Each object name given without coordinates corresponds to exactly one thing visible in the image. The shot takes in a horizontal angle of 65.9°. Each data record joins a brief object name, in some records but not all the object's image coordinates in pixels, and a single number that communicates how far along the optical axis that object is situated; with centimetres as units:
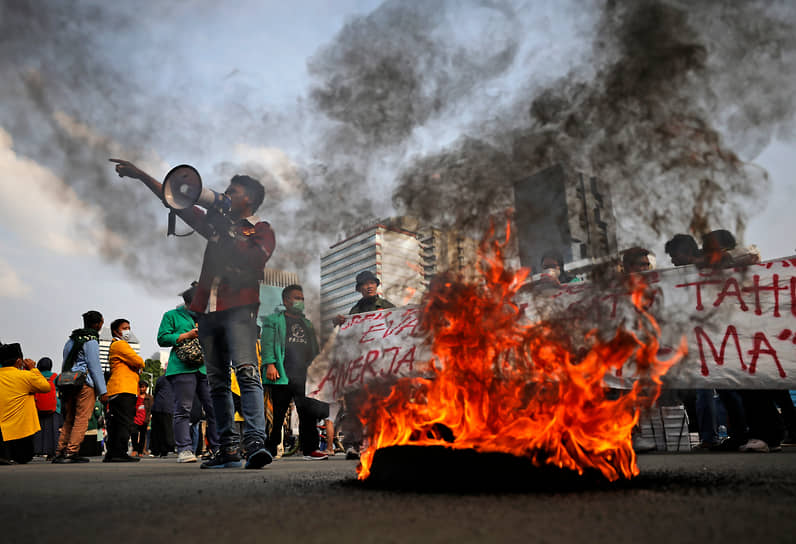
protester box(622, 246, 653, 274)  473
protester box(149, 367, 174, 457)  1158
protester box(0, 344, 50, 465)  866
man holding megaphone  531
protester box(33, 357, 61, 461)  1150
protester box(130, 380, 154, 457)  1516
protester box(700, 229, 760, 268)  459
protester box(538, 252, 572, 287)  468
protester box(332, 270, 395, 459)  791
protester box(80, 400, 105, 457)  1222
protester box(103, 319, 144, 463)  847
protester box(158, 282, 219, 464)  764
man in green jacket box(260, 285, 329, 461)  755
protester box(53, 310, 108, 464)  868
